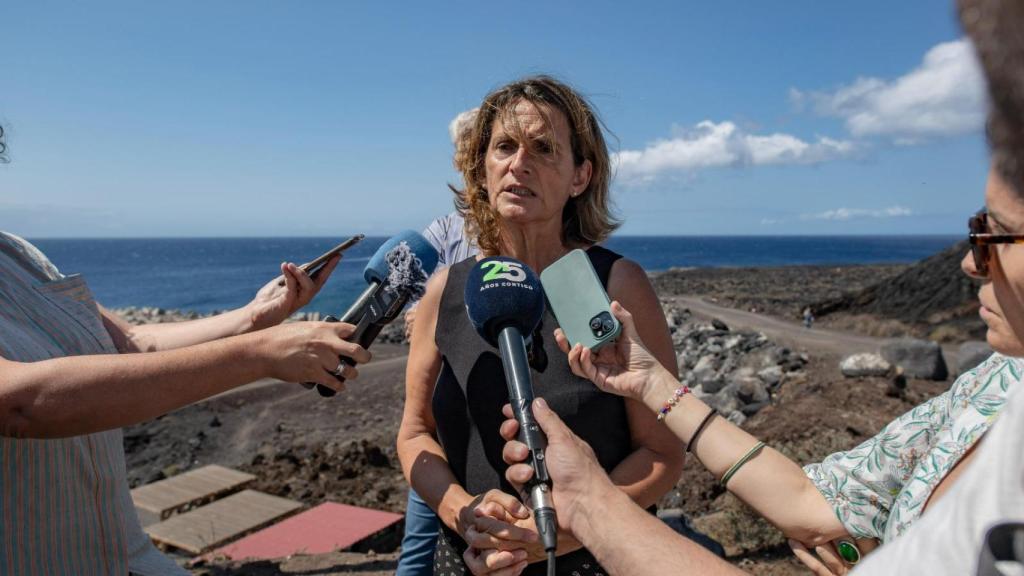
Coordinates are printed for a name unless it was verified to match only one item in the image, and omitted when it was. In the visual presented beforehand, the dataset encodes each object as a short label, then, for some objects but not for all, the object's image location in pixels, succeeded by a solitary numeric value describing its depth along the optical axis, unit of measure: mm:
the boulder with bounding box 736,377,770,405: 10938
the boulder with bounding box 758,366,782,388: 12258
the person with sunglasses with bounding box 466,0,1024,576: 739
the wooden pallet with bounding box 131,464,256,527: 7305
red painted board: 5984
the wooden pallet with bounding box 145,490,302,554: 6324
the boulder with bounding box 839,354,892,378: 10500
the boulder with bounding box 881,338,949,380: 10953
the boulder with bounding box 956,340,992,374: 11188
